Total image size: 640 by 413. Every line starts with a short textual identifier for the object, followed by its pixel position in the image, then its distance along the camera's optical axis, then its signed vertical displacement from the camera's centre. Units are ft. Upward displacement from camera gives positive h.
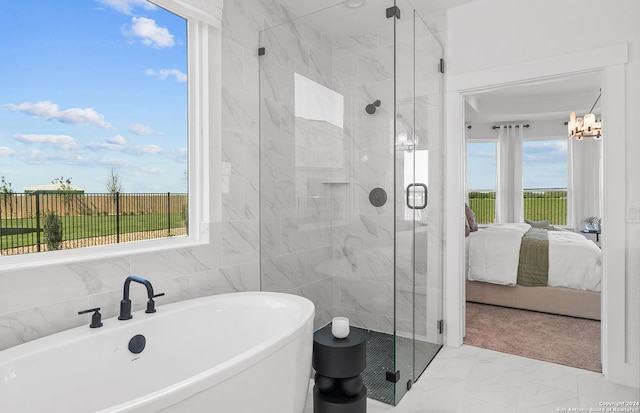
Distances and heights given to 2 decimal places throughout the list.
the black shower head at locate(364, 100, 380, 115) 7.57 +1.87
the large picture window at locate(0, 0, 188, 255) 5.63 +1.32
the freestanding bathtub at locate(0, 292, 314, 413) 4.20 -2.14
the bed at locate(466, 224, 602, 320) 12.02 -2.43
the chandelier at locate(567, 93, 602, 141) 15.01 +2.87
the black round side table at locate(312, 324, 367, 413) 6.03 -2.79
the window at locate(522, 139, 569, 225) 21.66 +1.12
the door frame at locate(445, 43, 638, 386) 7.72 +0.59
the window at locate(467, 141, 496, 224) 22.75 +1.26
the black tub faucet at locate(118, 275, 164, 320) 5.70 -1.52
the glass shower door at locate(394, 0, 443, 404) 7.55 +0.01
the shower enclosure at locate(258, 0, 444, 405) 7.50 +0.56
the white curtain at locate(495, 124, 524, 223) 21.90 +1.44
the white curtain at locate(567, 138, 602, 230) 20.45 +0.95
